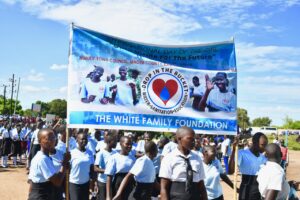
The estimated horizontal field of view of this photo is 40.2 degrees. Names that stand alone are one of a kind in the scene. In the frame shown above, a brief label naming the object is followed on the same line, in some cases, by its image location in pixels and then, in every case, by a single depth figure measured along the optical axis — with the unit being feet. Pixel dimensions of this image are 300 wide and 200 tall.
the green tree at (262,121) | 359.76
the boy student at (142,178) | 18.76
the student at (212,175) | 19.39
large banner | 19.89
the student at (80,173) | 21.50
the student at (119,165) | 20.36
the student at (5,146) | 54.70
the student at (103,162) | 23.43
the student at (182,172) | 14.49
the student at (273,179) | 14.08
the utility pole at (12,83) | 189.84
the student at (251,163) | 20.13
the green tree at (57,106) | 281.13
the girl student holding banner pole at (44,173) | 15.79
